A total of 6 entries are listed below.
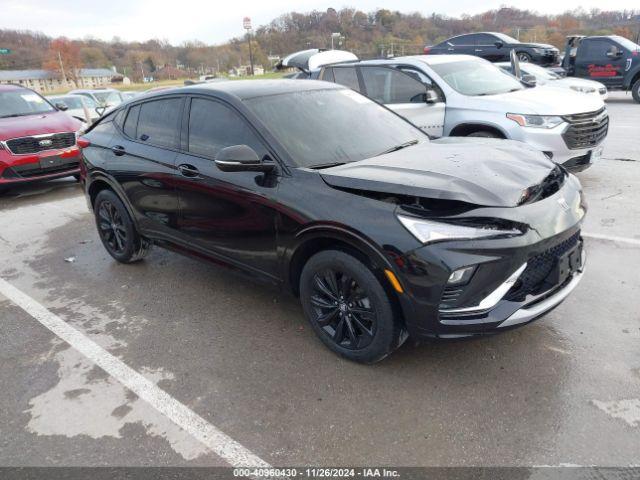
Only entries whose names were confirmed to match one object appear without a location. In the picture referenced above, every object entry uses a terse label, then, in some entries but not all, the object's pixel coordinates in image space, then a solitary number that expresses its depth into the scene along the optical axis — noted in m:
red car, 7.63
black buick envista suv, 2.58
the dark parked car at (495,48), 15.94
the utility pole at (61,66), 102.31
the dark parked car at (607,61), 15.05
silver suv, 5.88
